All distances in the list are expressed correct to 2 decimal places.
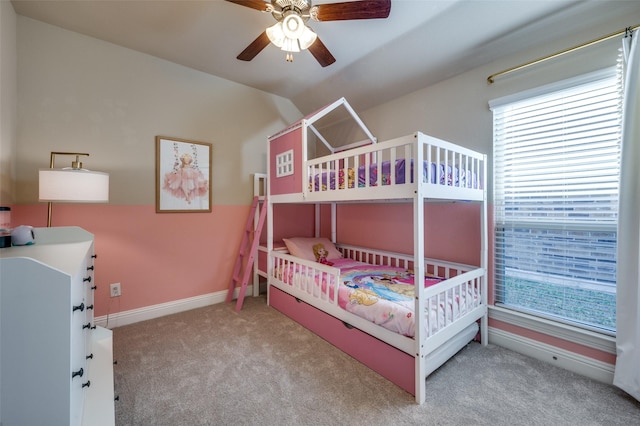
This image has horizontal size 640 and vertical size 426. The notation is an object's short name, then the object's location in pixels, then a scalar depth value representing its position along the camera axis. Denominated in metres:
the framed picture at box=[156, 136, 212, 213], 2.66
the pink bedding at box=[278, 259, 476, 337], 1.66
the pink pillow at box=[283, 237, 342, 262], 2.95
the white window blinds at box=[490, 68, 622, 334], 1.74
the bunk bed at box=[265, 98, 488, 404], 1.60
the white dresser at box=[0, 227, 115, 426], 0.65
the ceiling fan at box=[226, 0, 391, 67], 1.48
